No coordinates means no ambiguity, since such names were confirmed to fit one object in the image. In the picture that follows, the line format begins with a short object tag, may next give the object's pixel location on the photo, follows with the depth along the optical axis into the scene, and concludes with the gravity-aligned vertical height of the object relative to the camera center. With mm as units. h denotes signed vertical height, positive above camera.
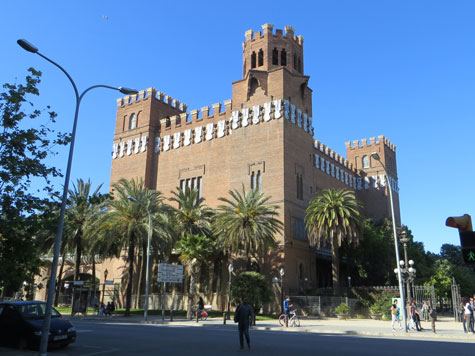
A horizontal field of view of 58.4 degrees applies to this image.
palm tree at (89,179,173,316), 32500 +5029
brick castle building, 38625 +15274
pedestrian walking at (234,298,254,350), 11359 -653
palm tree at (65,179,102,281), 35531 +5669
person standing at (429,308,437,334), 18500 -834
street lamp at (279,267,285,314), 34000 +218
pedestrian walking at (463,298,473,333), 17858 -753
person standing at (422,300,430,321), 25609 -864
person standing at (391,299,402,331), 19731 -735
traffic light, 6602 +836
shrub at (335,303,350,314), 32094 -943
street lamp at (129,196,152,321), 26647 -731
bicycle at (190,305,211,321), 27809 -1380
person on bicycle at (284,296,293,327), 22316 -694
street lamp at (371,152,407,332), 18969 +300
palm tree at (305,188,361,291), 35406 +6017
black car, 11648 -987
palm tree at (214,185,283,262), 32281 +5150
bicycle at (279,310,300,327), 22439 -1256
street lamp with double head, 10266 +1929
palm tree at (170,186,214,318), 31891 +4922
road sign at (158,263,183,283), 28062 +1302
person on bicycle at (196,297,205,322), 25855 -838
